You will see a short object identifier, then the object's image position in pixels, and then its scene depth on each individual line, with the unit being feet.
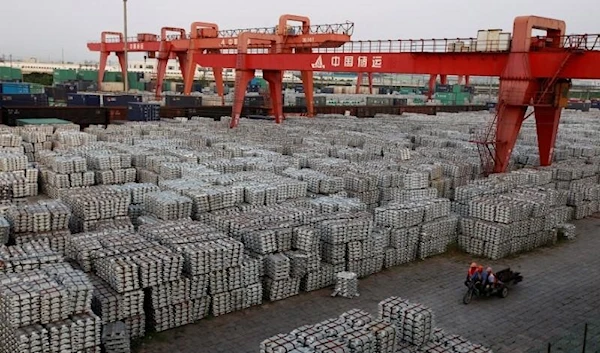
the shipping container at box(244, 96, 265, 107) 204.33
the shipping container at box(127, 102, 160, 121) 146.92
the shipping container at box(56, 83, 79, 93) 216.54
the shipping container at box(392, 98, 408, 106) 268.62
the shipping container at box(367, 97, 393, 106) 266.98
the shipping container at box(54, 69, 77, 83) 304.26
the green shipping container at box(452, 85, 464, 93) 330.05
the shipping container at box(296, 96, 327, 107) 246.06
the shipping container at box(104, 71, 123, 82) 334.19
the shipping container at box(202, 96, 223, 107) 204.17
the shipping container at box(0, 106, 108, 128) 134.72
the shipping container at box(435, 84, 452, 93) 341.06
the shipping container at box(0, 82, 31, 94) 169.86
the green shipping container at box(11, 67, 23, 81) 287.11
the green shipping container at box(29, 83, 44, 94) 186.63
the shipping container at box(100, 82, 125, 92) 277.07
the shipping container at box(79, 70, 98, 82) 329.11
